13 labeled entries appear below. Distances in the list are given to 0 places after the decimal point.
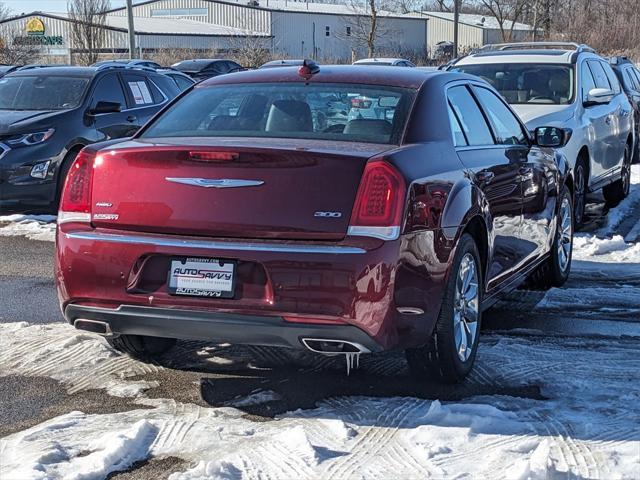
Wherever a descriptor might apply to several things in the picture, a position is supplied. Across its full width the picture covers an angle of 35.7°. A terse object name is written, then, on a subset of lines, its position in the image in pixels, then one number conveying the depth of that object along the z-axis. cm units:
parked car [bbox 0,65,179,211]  1025
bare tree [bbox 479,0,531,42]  5140
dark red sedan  426
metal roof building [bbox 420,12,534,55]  8231
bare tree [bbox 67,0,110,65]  3800
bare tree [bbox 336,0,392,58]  3966
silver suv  1013
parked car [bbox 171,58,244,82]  2611
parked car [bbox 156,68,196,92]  1370
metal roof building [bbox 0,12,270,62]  6272
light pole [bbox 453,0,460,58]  3762
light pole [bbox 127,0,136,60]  2874
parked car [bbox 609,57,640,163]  1675
